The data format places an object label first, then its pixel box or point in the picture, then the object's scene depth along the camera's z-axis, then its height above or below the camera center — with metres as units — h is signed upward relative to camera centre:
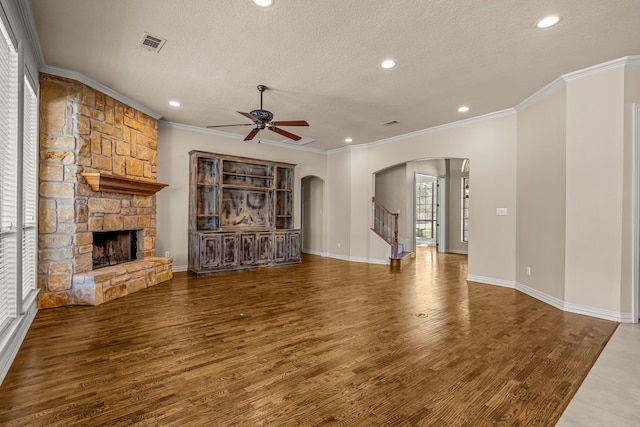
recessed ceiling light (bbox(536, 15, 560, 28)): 2.83 +1.79
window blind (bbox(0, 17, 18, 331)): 2.58 +0.32
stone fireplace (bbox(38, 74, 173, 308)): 3.96 +0.27
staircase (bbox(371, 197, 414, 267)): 7.39 -0.48
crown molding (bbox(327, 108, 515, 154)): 5.38 +1.74
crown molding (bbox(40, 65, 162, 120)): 3.95 +1.83
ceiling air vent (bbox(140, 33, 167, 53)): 3.22 +1.84
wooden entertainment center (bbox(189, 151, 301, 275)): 6.30 -0.02
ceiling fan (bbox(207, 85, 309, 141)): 4.15 +1.28
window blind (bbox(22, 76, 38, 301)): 3.46 +0.28
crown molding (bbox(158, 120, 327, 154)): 6.28 +1.77
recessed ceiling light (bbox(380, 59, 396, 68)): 3.65 +1.80
